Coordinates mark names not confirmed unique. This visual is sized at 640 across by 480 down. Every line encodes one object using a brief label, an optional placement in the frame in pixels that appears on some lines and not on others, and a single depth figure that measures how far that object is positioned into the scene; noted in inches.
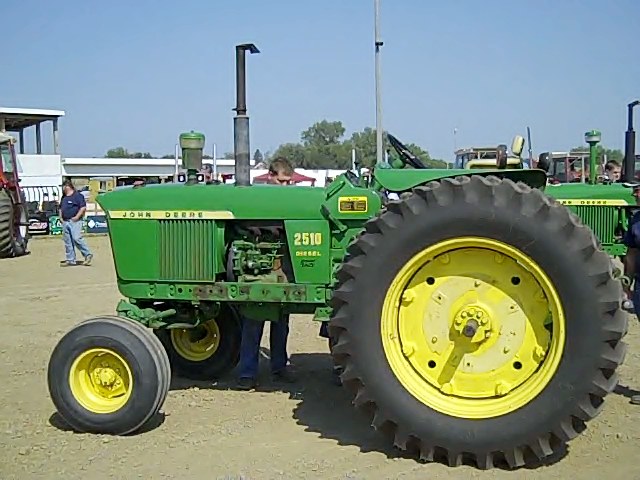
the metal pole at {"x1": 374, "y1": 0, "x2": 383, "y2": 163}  636.1
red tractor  613.9
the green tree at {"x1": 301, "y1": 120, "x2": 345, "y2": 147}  2001.0
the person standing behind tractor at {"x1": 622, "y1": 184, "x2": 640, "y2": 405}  233.3
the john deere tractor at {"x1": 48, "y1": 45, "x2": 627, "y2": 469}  155.9
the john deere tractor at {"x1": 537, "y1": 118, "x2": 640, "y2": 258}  341.1
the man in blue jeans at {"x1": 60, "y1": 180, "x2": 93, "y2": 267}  566.3
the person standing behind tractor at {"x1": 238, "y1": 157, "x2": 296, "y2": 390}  232.7
